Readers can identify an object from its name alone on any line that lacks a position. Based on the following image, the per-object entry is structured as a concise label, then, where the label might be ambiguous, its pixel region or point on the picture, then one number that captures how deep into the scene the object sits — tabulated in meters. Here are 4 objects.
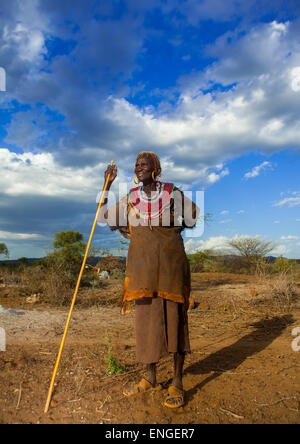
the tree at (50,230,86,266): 13.19
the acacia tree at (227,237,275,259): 20.88
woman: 2.89
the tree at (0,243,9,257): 21.62
